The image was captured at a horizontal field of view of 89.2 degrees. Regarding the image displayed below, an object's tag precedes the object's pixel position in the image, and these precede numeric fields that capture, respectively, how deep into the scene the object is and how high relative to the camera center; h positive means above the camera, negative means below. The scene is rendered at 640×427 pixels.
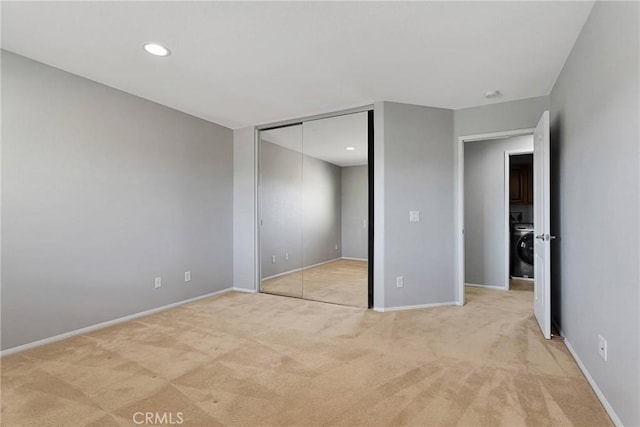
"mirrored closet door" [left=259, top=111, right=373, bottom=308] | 4.33 +0.05
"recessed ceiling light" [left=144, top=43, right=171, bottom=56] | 2.39 +1.25
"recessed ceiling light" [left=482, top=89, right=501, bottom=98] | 3.28 +1.24
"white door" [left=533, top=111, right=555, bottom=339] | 2.71 -0.13
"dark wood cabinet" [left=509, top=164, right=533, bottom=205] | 5.64 +0.51
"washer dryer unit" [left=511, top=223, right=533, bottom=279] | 5.11 -0.59
